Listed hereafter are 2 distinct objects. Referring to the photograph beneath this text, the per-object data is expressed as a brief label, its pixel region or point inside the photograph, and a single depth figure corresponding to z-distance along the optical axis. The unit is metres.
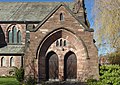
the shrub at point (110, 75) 15.78
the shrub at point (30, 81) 24.55
